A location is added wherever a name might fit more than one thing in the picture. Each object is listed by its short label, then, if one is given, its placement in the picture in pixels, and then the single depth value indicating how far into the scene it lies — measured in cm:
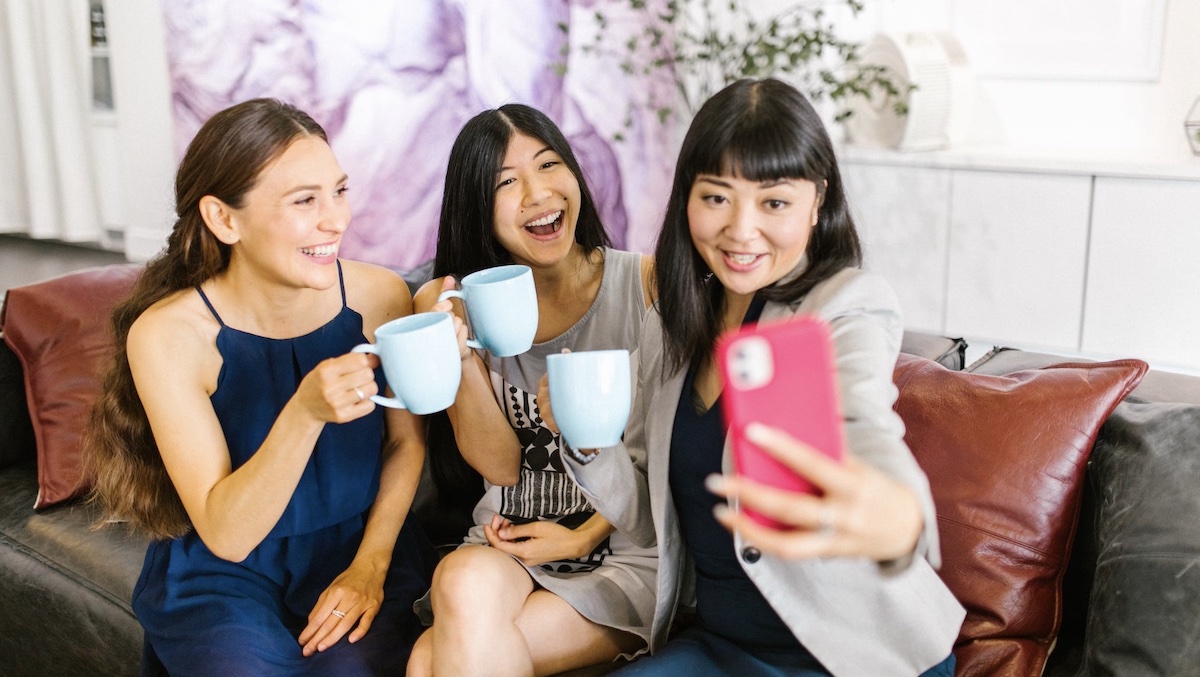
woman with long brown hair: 147
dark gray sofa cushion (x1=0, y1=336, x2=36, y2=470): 217
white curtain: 301
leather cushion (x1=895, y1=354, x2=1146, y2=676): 139
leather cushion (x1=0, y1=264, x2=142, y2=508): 211
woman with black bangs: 118
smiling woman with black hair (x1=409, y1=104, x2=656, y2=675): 146
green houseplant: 333
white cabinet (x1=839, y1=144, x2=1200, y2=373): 307
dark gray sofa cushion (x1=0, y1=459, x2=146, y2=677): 187
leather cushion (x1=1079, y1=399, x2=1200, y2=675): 124
